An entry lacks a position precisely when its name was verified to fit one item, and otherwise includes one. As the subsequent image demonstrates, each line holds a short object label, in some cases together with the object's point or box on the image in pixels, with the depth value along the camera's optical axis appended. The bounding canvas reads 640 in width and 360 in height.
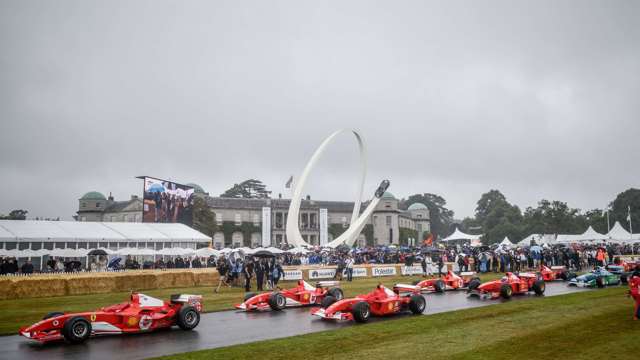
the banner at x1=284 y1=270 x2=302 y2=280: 38.75
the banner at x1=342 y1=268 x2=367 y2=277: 42.45
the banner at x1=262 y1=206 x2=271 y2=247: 95.06
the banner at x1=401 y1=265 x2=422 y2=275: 44.49
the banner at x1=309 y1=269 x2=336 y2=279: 40.25
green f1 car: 28.58
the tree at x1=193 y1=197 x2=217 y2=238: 93.38
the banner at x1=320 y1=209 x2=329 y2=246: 100.06
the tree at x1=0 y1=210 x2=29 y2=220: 111.85
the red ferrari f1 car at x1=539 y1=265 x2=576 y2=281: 33.06
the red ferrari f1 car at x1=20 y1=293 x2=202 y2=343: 14.10
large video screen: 58.84
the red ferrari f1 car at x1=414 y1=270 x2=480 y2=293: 27.86
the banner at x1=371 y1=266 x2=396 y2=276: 43.72
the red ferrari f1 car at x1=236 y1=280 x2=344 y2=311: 21.56
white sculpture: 61.81
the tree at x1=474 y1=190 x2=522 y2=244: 114.75
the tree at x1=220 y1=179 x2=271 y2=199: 162.00
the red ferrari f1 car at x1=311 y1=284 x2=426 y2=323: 17.73
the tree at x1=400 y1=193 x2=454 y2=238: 184.50
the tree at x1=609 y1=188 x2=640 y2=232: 128.38
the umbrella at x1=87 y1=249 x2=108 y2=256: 40.88
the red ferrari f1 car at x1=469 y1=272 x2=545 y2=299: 23.78
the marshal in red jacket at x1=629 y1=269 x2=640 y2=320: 15.56
